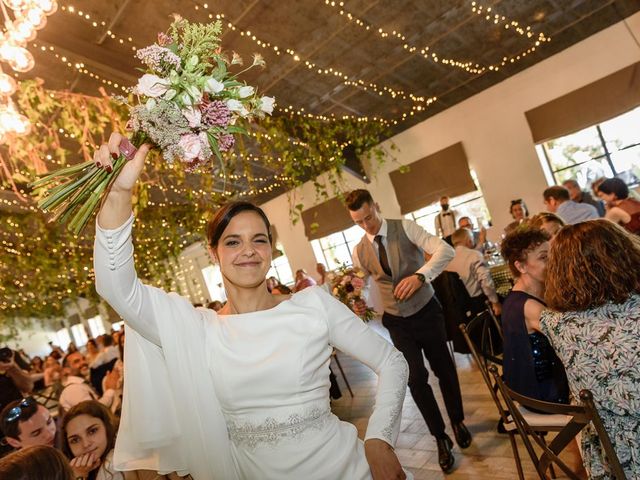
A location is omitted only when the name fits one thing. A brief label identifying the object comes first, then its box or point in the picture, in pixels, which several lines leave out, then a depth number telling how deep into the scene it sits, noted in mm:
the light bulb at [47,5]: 3051
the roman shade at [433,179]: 8289
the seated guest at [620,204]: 3768
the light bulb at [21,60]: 3117
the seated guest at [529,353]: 2055
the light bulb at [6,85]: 3191
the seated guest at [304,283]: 6136
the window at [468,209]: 8398
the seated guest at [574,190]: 5983
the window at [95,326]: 21031
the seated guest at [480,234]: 5663
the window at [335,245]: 10789
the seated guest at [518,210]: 5848
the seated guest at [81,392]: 3564
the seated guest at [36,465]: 1182
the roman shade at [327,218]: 10378
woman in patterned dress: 1430
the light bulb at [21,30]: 3076
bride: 1285
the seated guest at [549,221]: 2896
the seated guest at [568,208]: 4414
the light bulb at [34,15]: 3063
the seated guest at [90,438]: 1990
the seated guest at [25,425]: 2541
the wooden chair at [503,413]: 1943
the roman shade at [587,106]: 6445
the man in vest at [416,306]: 2945
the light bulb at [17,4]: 2928
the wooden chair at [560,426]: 1315
